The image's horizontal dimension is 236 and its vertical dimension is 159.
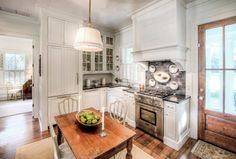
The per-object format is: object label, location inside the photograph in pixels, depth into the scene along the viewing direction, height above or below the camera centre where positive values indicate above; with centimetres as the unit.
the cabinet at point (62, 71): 313 +20
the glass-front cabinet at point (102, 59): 425 +68
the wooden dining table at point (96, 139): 123 -70
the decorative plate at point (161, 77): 303 +3
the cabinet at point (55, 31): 305 +120
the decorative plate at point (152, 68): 331 +27
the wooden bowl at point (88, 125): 156 -59
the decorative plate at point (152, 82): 334 -11
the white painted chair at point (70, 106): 334 -77
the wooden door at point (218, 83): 222 -10
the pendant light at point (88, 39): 171 +55
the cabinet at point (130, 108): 326 -79
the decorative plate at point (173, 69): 287 +21
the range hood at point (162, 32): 245 +101
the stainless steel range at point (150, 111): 260 -76
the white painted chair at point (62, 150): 107 -95
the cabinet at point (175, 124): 234 -90
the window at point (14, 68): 632 +53
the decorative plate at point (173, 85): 290 -17
